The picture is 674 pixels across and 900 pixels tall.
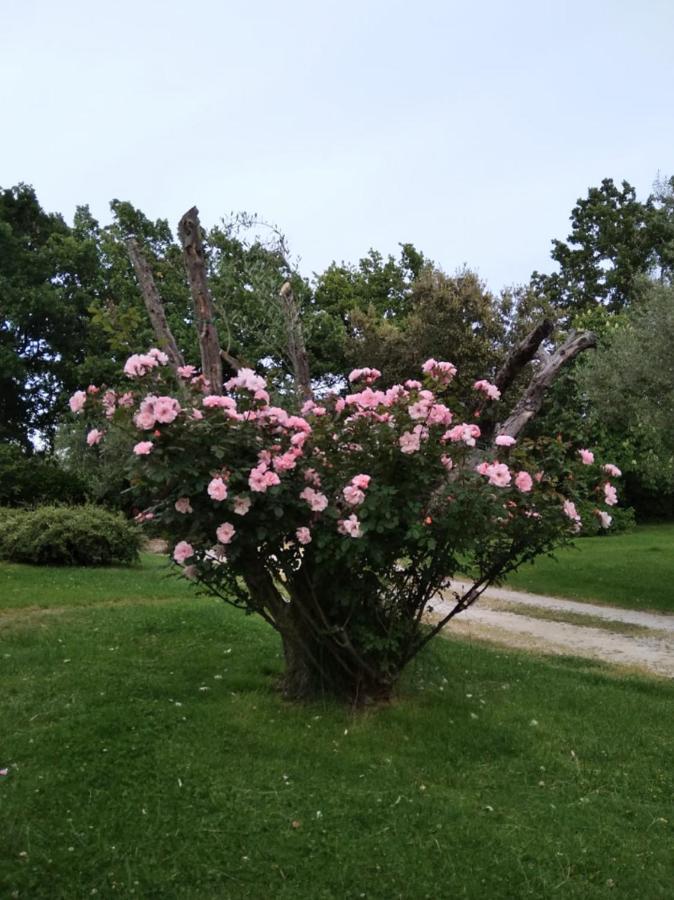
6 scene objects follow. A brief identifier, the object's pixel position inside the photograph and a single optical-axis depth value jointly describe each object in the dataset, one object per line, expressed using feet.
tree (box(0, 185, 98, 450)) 100.01
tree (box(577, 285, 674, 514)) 37.19
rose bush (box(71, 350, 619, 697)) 14.05
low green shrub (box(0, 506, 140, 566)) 42.68
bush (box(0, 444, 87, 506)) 60.44
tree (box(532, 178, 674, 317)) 124.16
